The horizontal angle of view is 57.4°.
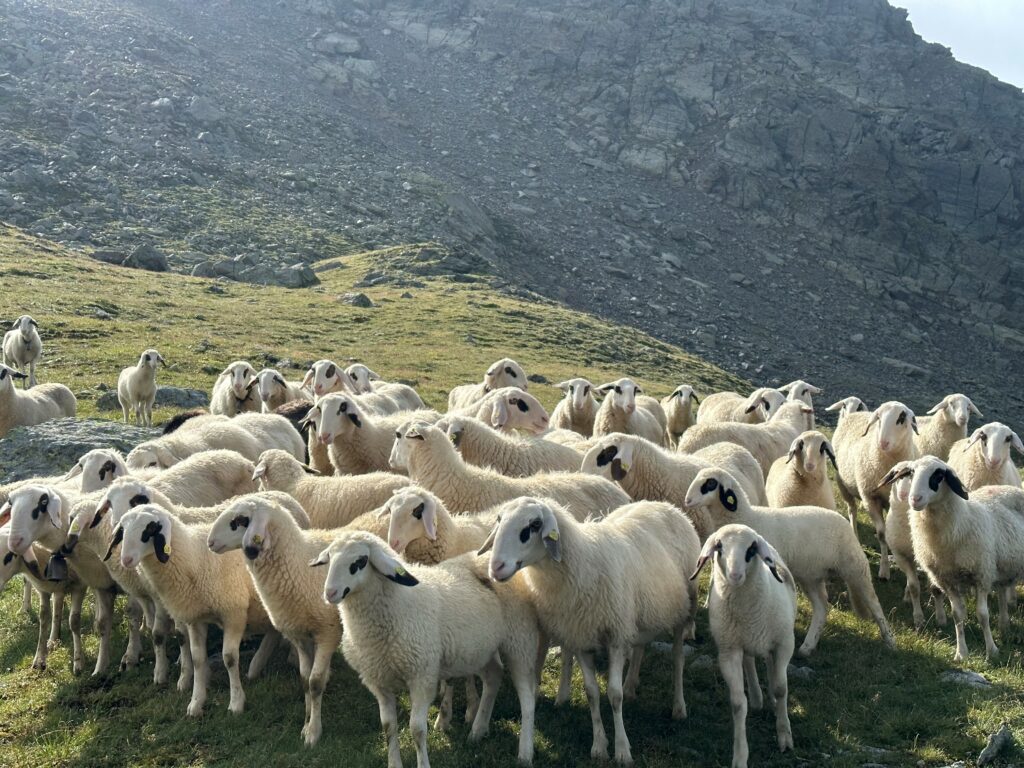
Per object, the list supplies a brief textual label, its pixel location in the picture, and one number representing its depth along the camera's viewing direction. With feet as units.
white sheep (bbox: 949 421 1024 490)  41.81
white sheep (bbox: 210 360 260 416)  63.77
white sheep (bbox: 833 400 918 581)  44.80
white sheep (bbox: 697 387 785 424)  62.08
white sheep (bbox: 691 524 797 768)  27.55
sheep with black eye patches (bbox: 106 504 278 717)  29.22
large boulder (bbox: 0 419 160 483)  46.75
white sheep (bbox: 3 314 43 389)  83.97
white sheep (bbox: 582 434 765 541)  39.01
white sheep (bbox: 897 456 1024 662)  33.45
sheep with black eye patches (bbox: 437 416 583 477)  42.78
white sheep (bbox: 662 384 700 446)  69.05
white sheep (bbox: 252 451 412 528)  35.68
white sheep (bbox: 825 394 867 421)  58.93
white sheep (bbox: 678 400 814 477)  50.78
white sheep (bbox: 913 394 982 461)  50.62
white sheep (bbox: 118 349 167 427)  72.02
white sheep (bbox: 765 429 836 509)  41.22
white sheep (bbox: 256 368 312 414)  60.34
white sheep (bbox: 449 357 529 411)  62.13
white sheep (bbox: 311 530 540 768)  25.41
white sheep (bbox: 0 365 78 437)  62.08
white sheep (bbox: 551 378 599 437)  57.82
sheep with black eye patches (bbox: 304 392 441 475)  44.42
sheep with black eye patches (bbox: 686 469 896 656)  33.99
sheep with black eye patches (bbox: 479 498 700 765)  26.96
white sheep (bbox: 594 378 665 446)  52.65
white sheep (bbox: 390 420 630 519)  35.86
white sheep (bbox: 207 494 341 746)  28.78
